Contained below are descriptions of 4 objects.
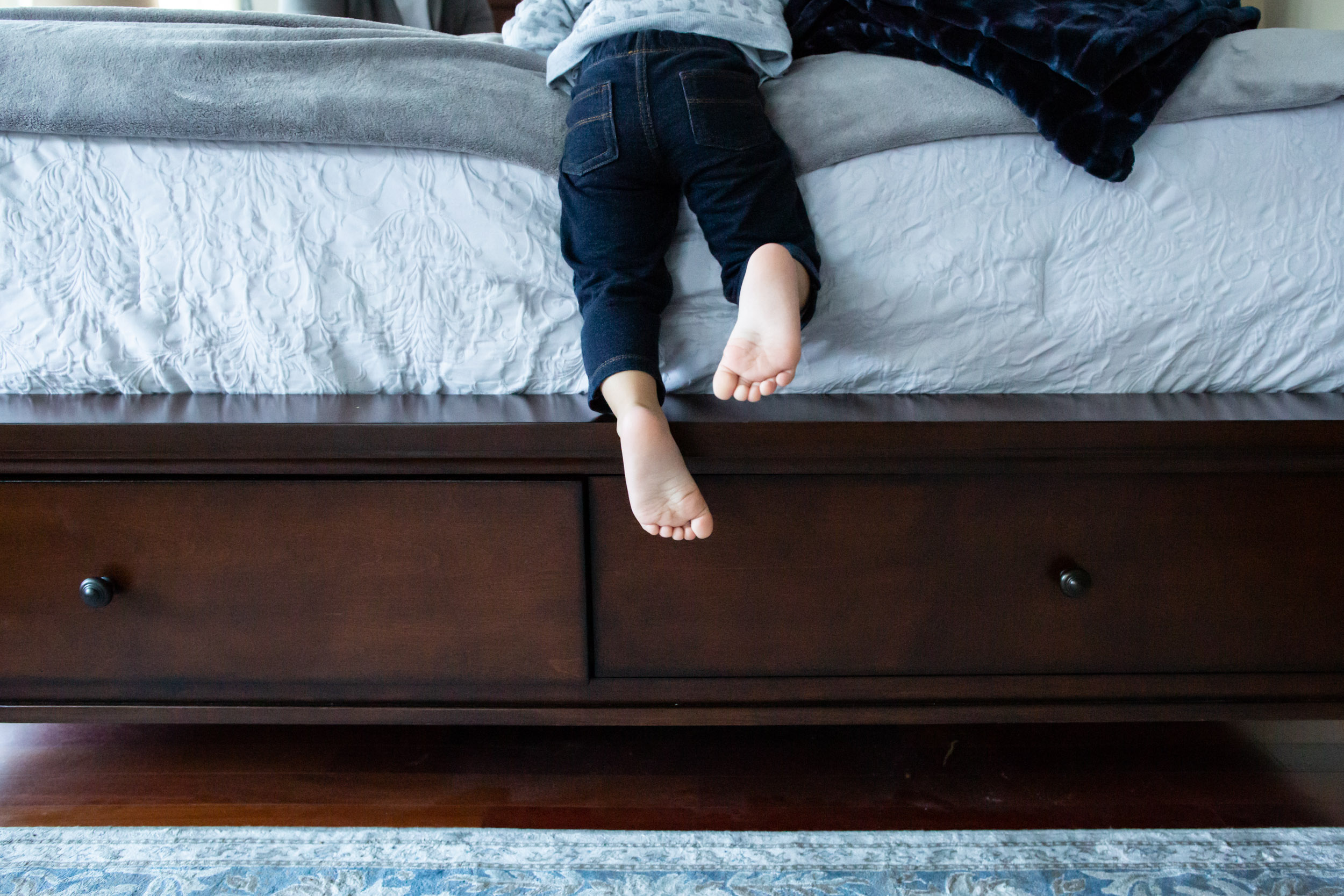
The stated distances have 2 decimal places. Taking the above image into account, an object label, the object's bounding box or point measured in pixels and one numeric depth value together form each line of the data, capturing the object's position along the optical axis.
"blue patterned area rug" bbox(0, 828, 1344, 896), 0.71
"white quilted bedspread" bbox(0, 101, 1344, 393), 0.75
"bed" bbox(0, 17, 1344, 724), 0.71
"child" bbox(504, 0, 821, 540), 0.69
